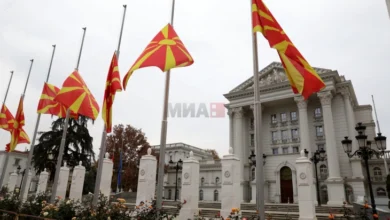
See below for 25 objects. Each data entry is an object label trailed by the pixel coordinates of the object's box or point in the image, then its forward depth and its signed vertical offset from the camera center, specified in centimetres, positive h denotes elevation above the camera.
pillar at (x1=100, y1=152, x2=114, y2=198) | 1630 +65
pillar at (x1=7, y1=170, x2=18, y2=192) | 2644 +24
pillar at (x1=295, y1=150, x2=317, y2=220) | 1334 +32
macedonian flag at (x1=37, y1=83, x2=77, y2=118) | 1318 +385
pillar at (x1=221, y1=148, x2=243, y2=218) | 1259 +42
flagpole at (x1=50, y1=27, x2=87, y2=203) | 1106 +89
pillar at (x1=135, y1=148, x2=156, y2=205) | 1424 +55
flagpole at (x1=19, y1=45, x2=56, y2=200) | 1387 +204
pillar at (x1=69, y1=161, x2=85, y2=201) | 1804 +19
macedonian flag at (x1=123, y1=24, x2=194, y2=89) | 705 +354
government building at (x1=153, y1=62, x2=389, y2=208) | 3080 +769
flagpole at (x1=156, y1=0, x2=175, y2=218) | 647 +119
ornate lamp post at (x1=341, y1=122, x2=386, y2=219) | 1068 +223
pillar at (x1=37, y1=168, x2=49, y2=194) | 2294 +27
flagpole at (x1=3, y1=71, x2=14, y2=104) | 1877 +702
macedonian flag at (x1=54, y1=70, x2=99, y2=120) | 1038 +336
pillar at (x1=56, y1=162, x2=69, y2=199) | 1959 +23
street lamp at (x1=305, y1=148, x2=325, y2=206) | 1936 +280
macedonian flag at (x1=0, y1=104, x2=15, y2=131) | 1559 +361
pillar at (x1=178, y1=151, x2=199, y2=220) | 1392 +18
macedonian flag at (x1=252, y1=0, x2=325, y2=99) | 642 +304
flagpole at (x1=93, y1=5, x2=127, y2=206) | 868 +65
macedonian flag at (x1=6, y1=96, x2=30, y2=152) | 1442 +270
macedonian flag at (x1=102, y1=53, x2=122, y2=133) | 897 +311
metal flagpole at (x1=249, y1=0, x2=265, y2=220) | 549 +116
